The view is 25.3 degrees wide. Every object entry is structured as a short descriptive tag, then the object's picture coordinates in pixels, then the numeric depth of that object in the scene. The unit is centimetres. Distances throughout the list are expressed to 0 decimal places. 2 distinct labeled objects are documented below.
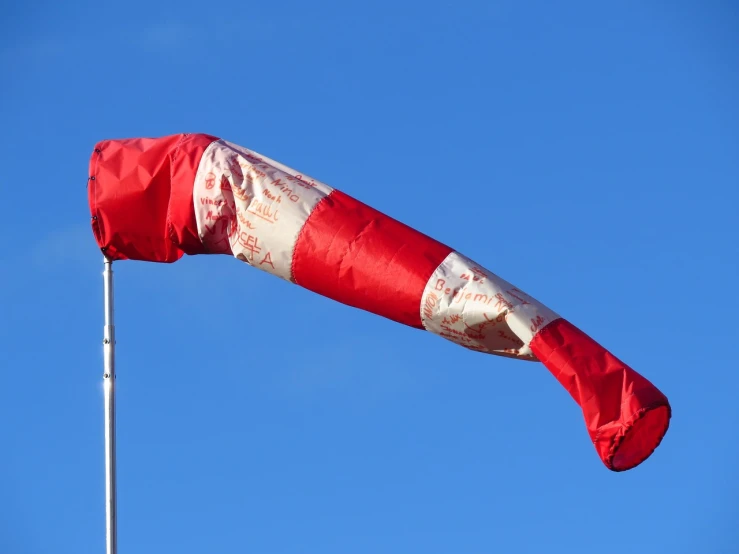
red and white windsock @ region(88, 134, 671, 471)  1944
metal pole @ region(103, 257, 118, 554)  1973
